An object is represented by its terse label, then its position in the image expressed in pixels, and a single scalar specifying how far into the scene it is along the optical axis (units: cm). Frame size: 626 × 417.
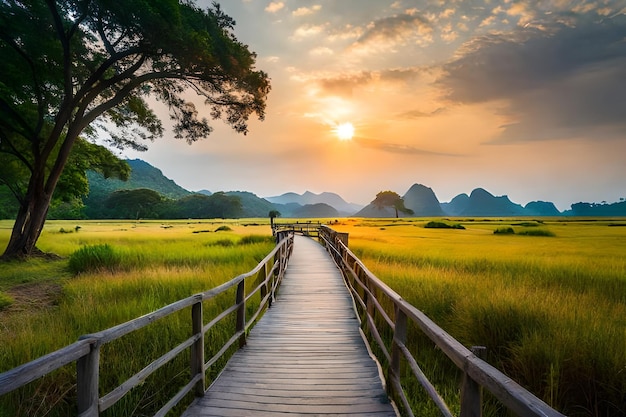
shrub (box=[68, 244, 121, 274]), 1305
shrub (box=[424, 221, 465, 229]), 4858
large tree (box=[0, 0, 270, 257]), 1180
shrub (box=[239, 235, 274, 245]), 2481
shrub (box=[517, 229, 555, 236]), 3162
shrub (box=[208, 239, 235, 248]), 2280
